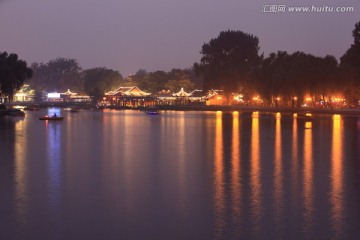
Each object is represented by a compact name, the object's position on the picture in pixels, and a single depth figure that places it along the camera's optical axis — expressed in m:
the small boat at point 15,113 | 73.81
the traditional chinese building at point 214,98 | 119.12
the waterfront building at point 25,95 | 181.75
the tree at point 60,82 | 194.62
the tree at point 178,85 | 143.62
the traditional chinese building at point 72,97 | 167.75
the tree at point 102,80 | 161.50
